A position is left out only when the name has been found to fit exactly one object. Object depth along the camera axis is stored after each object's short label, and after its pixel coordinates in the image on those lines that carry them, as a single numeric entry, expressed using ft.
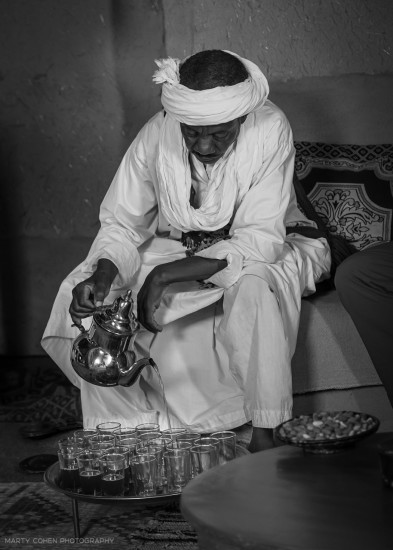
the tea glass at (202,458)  8.65
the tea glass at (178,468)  8.64
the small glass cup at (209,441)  8.78
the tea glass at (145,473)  8.65
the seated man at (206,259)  10.54
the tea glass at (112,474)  8.57
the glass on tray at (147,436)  9.23
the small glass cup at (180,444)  8.90
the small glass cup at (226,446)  8.82
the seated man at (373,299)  11.00
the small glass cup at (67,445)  8.84
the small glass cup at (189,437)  9.02
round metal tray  8.36
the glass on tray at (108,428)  9.39
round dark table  5.35
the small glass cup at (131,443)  8.97
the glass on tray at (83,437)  9.09
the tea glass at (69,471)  8.77
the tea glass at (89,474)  8.64
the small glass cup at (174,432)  9.12
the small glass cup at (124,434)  9.27
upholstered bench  11.89
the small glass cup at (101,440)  9.03
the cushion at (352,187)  13.64
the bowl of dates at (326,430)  6.95
